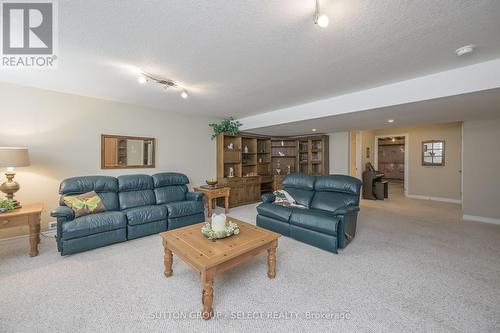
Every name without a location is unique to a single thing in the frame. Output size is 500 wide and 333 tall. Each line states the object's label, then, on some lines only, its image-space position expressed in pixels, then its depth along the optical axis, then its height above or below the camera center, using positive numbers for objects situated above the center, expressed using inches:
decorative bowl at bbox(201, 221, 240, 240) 86.6 -28.2
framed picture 250.5 +16.5
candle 88.1 -24.6
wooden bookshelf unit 221.8 +6.0
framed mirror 155.2 +10.7
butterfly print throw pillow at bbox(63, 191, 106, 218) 118.1 -22.2
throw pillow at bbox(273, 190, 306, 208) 145.9 -24.4
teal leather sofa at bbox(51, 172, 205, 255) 109.4 -28.5
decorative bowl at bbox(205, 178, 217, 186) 193.2 -15.3
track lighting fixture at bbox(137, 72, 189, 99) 107.1 +47.3
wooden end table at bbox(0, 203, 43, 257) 102.0 -27.6
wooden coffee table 67.7 -31.5
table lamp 106.6 +1.6
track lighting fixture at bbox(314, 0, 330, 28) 58.1 +41.2
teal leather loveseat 112.8 -28.3
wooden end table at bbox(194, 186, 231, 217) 182.8 -24.9
